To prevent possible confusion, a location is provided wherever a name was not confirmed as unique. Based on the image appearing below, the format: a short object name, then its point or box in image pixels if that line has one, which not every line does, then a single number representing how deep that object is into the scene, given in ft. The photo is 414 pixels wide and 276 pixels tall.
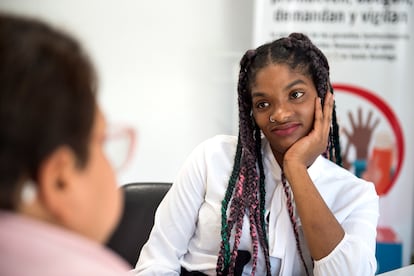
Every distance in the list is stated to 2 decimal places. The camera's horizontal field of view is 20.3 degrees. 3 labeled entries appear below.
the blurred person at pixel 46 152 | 3.91
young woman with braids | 6.57
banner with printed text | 9.39
